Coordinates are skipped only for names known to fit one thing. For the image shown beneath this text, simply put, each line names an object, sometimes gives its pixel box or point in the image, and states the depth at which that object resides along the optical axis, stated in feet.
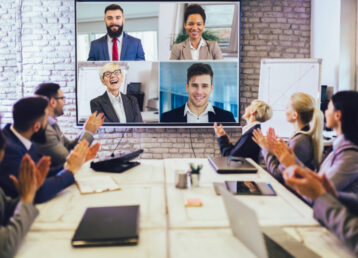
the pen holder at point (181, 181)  6.55
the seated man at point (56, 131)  7.84
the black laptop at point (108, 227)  4.03
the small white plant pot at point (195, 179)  6.61
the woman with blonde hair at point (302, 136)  8.16
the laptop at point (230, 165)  7.75
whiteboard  14.17
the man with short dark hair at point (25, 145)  5.58
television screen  15.26
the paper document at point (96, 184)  6.40
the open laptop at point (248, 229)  3.43
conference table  3.94
